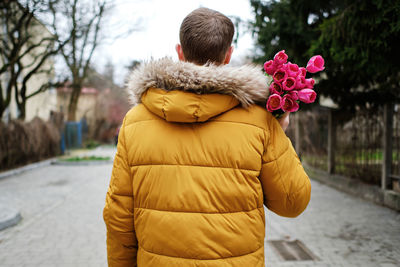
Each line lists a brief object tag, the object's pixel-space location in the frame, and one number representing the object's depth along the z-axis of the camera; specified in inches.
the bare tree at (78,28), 508.4
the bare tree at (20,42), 385.4
